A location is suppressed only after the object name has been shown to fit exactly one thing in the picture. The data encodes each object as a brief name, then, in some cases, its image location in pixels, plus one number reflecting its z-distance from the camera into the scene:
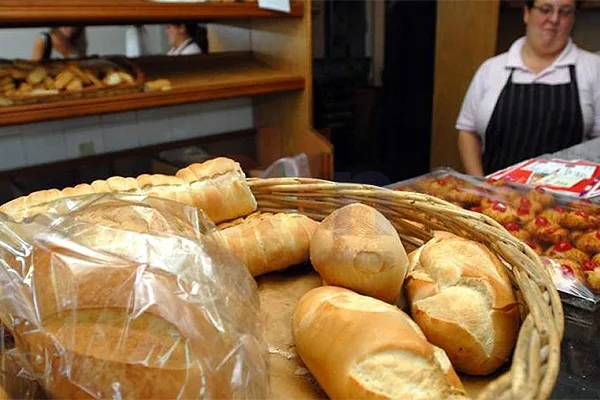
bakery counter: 0.81
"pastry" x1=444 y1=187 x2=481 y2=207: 1.48
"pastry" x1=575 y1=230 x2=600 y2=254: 1.19
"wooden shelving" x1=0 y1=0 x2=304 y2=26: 1.46
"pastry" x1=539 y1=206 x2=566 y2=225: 1.31
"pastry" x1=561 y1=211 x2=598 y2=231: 1.28
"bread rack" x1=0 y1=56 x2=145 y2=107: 1.55
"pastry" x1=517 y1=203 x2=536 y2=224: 1.34
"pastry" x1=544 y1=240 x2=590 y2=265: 1.15
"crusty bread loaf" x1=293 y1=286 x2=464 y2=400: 0.59
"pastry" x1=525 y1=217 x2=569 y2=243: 1.25
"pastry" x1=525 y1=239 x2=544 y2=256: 1.22
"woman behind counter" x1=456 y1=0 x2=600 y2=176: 2.28
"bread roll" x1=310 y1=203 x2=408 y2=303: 0.76
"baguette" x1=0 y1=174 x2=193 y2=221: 0.85
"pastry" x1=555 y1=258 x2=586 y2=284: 1.06
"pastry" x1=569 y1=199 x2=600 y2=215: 1.35
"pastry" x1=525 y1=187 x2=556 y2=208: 1.42
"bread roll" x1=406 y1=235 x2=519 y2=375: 0.70
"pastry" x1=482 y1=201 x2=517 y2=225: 1.35
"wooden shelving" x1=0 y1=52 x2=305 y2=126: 1.58
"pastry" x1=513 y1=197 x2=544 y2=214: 1.38
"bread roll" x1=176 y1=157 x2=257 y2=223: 0.96
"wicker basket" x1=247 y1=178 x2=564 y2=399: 0.55
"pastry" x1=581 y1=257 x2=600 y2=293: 1.04
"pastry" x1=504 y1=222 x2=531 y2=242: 1.27
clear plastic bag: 0.55
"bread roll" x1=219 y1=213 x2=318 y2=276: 0.92
